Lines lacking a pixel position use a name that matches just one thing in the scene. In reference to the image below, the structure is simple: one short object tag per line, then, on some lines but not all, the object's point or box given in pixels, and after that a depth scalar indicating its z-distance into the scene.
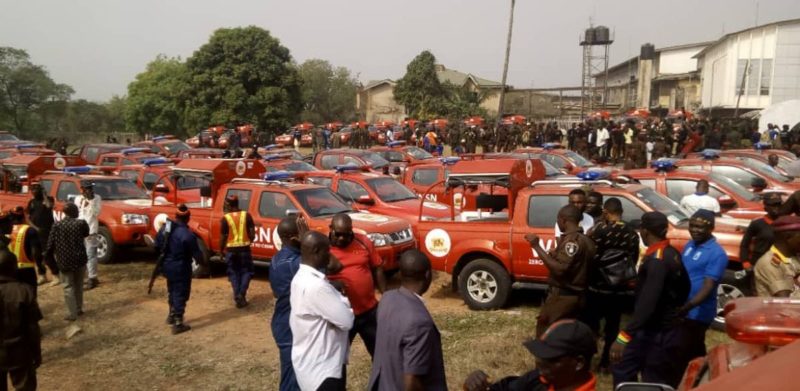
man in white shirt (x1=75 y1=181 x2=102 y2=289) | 9.95
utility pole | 30.34
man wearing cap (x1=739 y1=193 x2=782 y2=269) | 6.02
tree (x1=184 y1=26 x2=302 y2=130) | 38.69
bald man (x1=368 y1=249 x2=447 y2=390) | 3.25
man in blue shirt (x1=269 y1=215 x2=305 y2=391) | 4.66
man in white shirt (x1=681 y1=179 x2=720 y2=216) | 8.72
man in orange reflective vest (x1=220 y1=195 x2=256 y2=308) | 8.75
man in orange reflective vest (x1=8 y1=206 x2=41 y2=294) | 7.07
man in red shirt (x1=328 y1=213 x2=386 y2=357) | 5.02
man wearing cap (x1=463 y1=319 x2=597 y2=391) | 2.60
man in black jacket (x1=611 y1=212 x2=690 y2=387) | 4.31
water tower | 55.00
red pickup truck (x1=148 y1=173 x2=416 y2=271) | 9.42
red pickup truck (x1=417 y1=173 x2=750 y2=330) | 7.87
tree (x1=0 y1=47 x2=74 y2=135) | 52.59
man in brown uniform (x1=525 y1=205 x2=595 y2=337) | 4.79
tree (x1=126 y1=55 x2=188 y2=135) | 48.22
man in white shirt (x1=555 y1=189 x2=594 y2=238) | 5.98
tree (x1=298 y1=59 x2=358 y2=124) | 63.81
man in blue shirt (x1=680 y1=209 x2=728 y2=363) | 4.48
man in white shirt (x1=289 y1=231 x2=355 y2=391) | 3.93
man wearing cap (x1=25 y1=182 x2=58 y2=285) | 9.62
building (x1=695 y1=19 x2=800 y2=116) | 33.72
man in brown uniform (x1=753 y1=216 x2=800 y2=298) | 4.82
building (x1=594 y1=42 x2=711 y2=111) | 48.84
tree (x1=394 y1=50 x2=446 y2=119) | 46.84
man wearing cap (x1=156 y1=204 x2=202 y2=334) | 7.71
